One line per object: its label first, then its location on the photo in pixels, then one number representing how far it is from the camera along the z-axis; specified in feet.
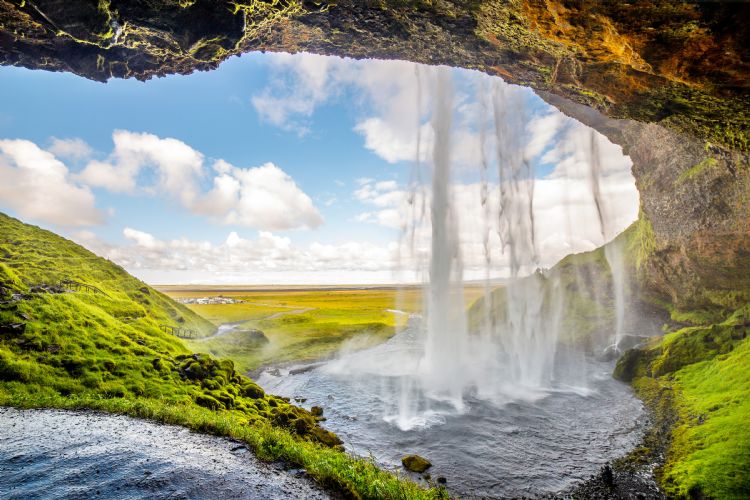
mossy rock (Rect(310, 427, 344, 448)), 66.13
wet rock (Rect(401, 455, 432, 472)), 57.26
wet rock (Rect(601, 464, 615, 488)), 50.83
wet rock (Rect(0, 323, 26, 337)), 72.81
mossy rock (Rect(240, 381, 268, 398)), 86.02
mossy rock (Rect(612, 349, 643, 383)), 108.68
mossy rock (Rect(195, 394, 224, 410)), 70.85
